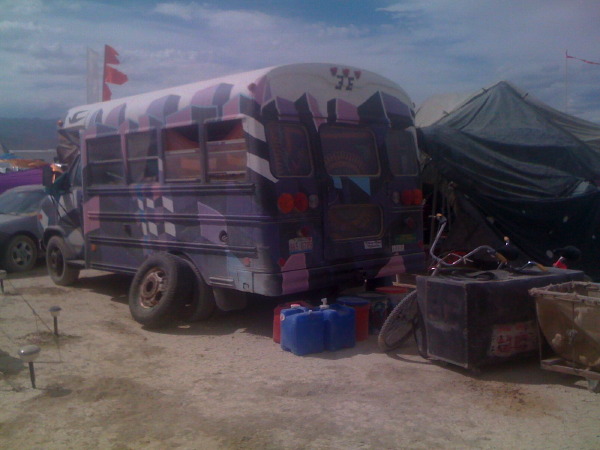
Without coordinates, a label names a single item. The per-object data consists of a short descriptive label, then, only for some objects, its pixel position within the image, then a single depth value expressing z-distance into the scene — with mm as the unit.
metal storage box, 5312
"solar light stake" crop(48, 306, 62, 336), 6602
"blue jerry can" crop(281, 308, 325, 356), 6203
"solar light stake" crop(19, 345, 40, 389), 5020
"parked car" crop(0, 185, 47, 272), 11422
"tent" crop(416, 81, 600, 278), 9461
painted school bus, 6449
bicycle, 5895
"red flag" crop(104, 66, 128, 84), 14812
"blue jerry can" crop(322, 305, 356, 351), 6328
